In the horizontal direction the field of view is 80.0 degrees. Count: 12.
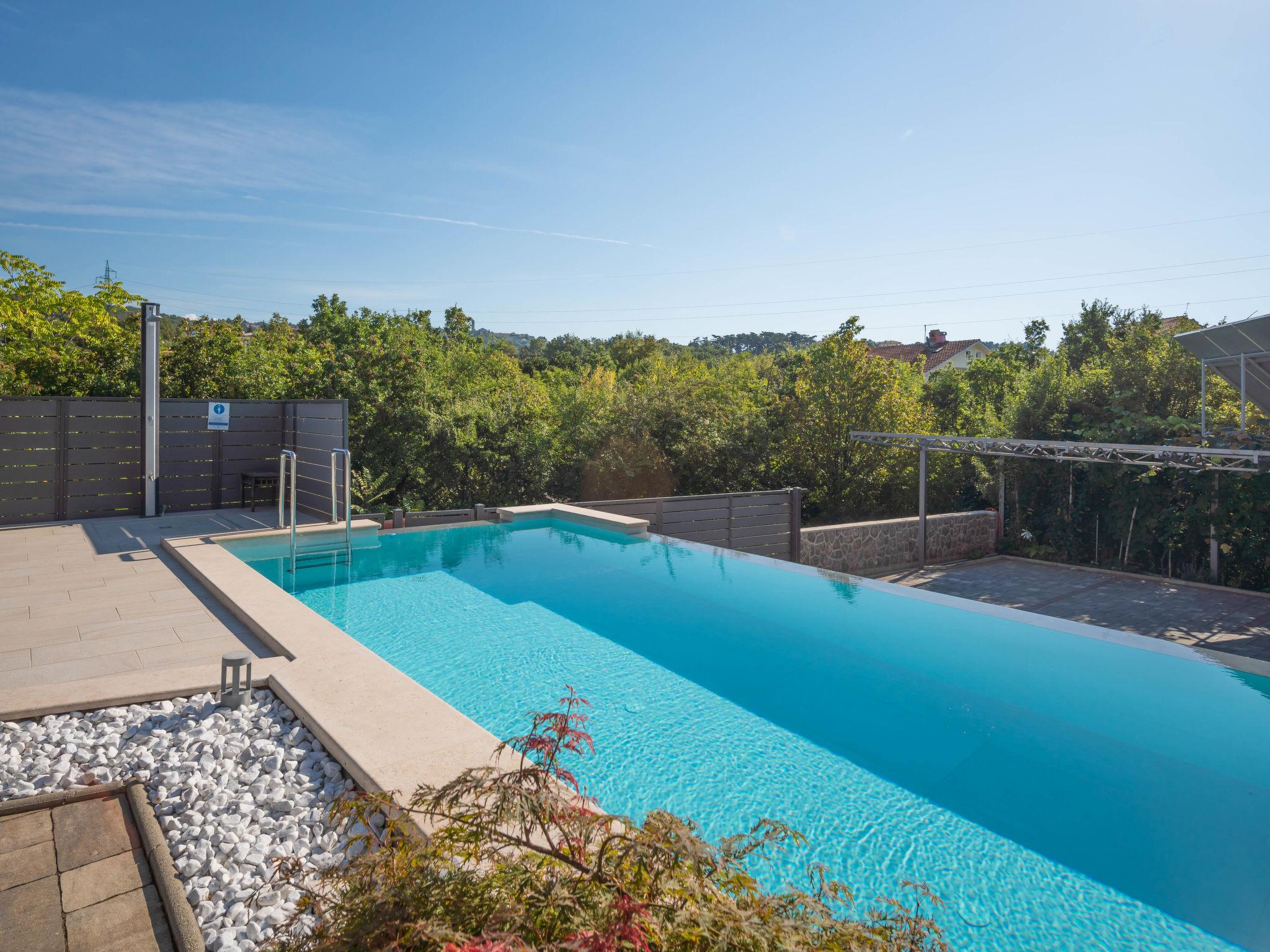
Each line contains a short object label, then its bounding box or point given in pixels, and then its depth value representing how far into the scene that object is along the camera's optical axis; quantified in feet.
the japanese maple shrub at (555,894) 4.19
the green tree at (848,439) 47.26
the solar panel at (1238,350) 29.37
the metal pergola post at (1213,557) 38.01
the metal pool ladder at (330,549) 25.57
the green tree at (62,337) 44.98
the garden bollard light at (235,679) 12.12
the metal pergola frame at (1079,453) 29.25
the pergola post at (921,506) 39.14
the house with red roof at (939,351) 143.43
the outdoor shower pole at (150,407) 30.32
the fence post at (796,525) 39.34
